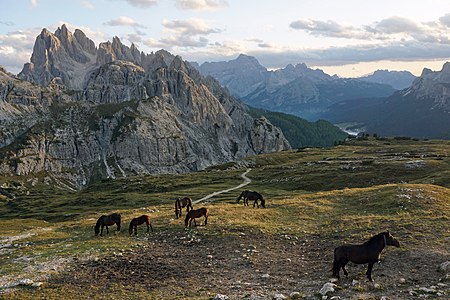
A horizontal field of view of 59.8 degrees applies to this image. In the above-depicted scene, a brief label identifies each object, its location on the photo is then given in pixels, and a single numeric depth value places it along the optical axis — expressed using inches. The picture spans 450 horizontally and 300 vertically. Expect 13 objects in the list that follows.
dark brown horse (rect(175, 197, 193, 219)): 1775.5
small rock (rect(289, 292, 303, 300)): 839.4
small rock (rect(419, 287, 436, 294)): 821.9
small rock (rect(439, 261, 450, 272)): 942.0
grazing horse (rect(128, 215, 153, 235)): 1497.3
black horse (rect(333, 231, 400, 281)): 935.0
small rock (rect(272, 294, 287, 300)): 830.6
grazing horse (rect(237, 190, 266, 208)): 1941.9
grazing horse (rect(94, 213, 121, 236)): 1559.4
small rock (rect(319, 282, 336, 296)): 847.1
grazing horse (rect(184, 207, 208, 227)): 1512.1
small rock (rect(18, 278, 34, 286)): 987.9
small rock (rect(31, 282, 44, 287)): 970.1
